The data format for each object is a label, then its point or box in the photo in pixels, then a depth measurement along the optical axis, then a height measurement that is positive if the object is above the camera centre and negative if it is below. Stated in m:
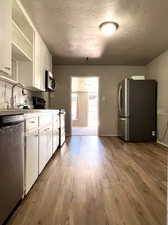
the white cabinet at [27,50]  1.89 +0.99
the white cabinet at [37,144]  1.31 -0.42
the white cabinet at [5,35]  1.39 +0.82
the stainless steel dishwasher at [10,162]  0.90 -0.40
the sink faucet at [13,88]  2.07 +0.30
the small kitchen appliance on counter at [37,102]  2.86 +0.17
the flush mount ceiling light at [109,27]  2.16 +1.40
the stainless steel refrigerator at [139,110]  3.57 +0.01
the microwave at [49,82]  2.95 +0.67
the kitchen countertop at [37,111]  1.33 -0.01
